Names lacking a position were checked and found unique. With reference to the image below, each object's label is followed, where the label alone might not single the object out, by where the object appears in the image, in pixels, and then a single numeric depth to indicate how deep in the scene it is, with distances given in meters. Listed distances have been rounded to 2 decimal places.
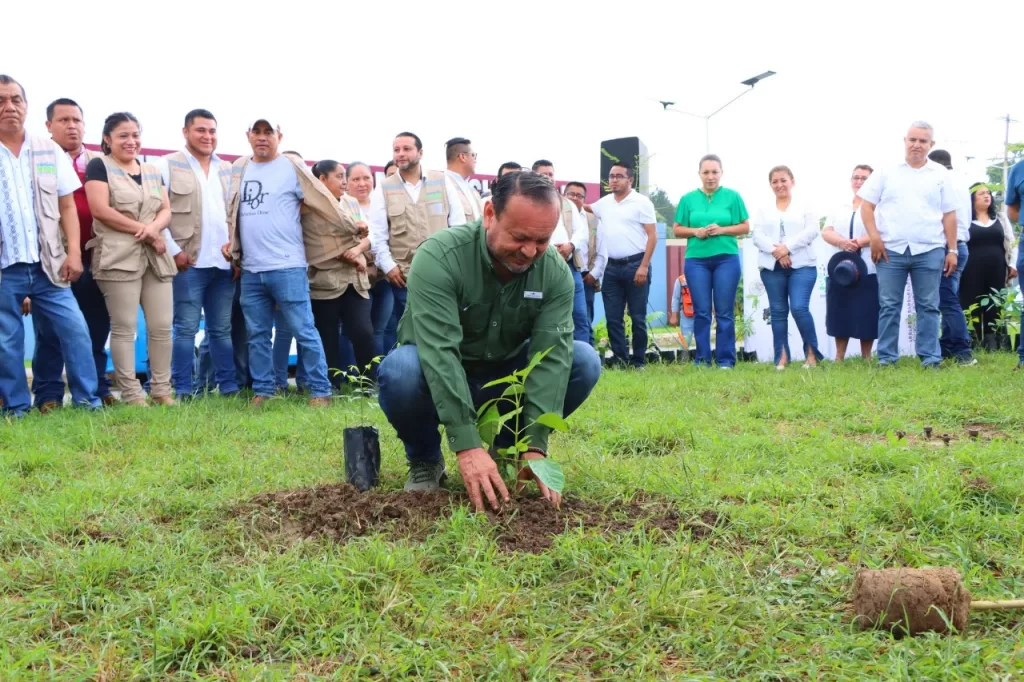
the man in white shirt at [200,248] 6.43
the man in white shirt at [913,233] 7.38
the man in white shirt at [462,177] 7.29
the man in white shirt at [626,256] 8.52
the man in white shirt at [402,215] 7.03
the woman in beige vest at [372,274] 7.29
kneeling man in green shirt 3.05
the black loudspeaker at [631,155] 12.82
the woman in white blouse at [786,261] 8.30
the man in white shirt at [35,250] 5.52
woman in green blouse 8.26
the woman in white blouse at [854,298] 8.66
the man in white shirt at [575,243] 8.16
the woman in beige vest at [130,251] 5.99
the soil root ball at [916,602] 2.25
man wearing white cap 6.25
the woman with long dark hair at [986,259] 8.93
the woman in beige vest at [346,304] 6.62
